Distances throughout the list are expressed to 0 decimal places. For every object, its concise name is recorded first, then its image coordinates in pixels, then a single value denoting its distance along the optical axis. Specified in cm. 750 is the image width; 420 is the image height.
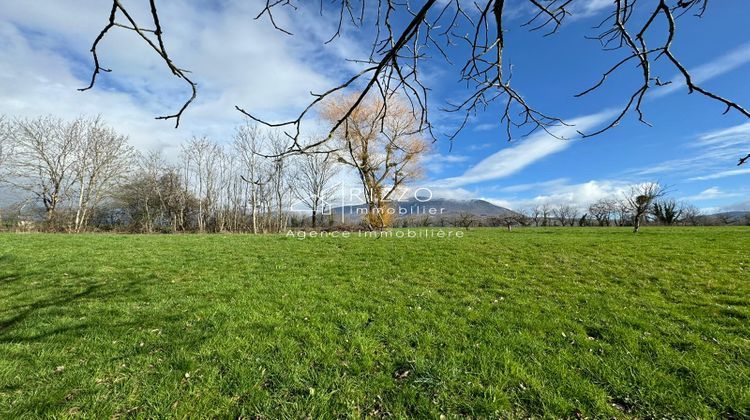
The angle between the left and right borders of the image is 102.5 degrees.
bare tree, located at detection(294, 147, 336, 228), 2705
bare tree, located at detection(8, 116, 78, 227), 2261
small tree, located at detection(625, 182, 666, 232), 2120
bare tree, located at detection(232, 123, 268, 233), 2631
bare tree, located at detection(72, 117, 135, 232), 2364
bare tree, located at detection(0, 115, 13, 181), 2208
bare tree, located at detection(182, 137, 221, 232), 2844
